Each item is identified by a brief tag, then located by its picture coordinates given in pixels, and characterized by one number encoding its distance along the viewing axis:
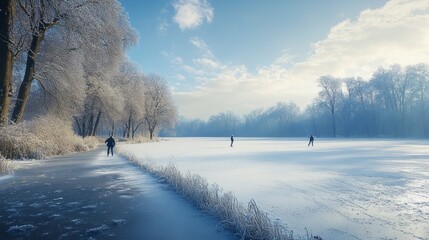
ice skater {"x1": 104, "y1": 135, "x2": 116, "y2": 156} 18.28
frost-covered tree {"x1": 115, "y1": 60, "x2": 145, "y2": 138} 39.38
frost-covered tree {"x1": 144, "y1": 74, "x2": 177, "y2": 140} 53.50
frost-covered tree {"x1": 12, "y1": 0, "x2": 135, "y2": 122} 12.95
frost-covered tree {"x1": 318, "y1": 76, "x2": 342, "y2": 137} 65.25
